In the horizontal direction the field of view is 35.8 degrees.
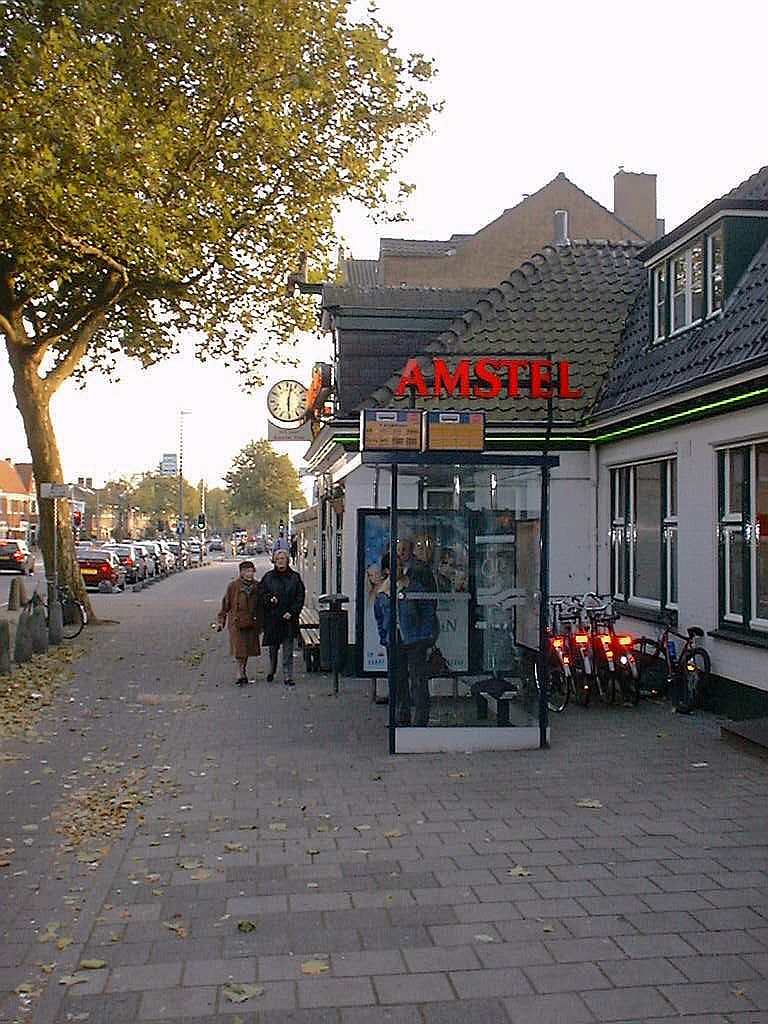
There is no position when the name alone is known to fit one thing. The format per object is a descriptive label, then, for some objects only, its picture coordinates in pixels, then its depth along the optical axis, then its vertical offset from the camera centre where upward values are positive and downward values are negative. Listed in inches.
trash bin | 559.8 -39.2
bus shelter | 399.9 -17.8
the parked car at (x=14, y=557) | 2126.2 -20.1
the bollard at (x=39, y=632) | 746.2 -54.9
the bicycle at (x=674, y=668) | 473.4 -49.0
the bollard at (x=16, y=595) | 943.0 -41.1
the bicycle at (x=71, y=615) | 880.3 -52.1
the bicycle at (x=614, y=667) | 499.8 -49.5
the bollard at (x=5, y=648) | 621.9 -53.8
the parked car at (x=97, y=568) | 1614.2 -29.7
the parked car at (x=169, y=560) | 2443.4 -28.1
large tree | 679.7 +243.9
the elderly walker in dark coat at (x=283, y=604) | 606.5 -29.1
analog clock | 823.7 +99.8
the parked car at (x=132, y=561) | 1884.8 -23.3
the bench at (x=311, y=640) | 656.4 -53.6
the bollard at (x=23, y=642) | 701.3 -57.4
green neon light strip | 433.0 +56.4
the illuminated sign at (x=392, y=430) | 394.9 +39.0
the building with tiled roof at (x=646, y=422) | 451.8 +59.0
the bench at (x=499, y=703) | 403.2 -52.7
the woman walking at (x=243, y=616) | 605.6 -35.3
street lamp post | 2340.1 +154.0
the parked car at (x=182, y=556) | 2568.9 -22.7
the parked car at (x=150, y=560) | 2102.6 -24.0
